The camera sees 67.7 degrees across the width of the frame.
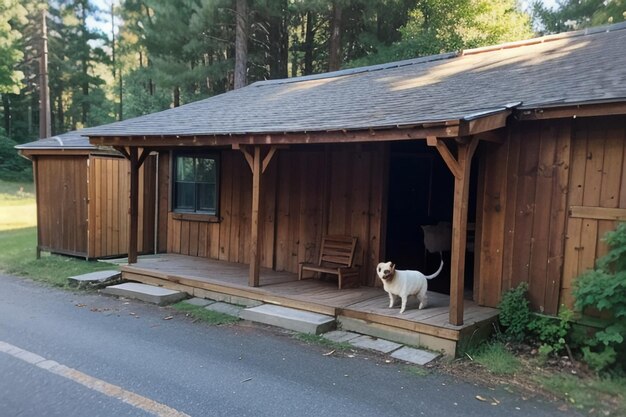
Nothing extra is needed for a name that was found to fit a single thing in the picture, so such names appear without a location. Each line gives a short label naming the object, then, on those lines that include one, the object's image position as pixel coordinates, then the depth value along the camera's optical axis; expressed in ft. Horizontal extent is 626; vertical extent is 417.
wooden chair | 21.68
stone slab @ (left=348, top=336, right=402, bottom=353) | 15.99
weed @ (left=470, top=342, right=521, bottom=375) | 14.23
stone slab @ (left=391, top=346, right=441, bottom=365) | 14.88
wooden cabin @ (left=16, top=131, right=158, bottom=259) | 29.96
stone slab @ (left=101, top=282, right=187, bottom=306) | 22.09
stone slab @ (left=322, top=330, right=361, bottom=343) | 16.80
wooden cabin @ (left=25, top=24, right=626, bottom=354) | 15.65
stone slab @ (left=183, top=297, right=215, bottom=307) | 21.68
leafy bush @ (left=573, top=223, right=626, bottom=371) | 13.50
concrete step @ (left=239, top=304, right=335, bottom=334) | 17.58
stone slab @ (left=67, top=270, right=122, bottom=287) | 24.54
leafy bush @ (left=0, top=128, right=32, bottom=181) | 91.56
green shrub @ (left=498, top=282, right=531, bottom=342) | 16.44
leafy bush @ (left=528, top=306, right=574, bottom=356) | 15.34
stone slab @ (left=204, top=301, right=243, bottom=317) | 20.32
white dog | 17.31
